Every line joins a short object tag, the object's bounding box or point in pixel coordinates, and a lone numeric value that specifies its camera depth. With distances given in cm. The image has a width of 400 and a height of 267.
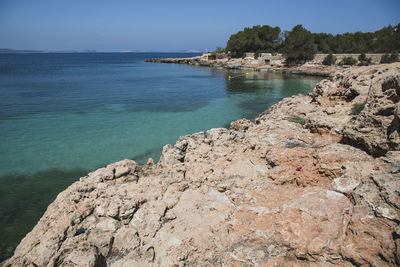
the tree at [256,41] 7806
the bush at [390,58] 4072
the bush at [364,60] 4431
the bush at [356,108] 873
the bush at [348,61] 4694
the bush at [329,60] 5100
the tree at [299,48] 5603
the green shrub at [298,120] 1053
